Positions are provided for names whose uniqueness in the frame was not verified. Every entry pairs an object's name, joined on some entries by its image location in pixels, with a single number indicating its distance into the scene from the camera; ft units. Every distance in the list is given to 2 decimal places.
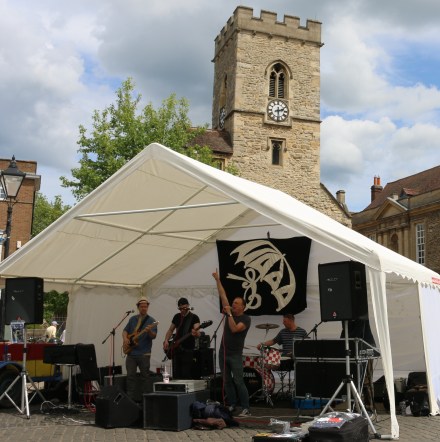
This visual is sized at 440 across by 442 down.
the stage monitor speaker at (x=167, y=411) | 24.76
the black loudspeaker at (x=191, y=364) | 30.73
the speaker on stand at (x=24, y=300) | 28.09
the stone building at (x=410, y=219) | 131.64
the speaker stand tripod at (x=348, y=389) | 22.89
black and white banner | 38.91
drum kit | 32.94
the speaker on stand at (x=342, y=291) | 23.20
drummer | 35.06
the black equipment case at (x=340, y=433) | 19.42
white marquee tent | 25.55
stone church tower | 124.36
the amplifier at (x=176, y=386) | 25.72
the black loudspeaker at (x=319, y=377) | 25.77
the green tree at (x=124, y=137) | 73.61
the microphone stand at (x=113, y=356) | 35.93
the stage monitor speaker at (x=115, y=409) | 25.20
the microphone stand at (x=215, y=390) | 30.40
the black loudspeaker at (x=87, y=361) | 29.94
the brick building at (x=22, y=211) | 100.94
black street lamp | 36.81
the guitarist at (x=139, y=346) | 28.91
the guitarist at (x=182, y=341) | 30.68
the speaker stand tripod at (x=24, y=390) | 27.43
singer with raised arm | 27.53
